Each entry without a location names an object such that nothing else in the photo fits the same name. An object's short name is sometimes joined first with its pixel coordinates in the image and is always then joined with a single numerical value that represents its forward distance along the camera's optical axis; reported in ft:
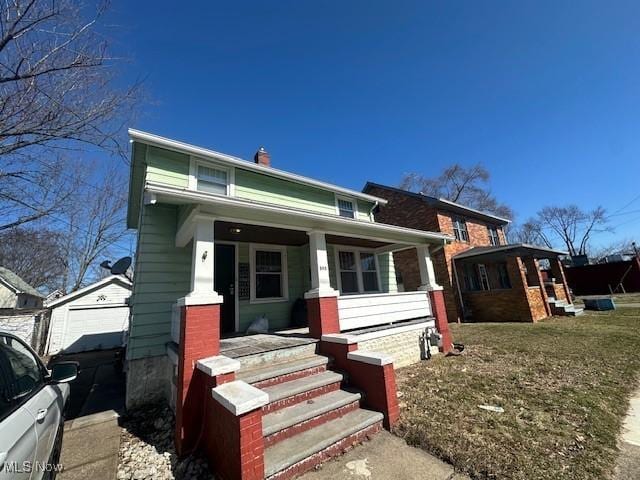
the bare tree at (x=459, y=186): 80.07
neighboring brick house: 40.65
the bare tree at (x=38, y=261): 65.05
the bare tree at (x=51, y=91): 15.72
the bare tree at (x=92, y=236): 55.42
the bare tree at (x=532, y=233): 123.13
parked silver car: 5.12
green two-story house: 13.60
